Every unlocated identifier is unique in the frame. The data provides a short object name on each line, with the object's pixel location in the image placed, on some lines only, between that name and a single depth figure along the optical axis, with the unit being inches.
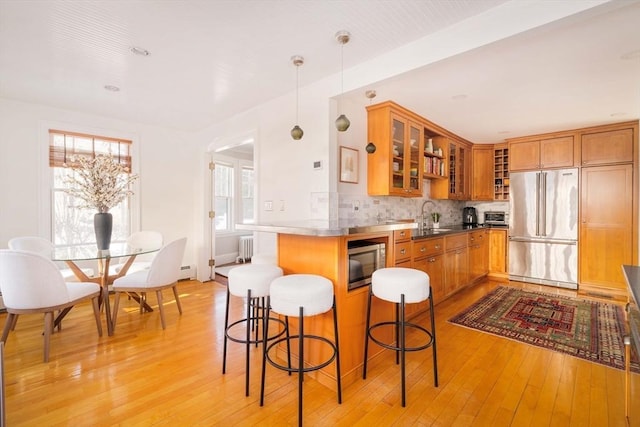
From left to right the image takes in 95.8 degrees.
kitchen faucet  175.2
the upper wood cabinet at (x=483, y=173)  207.9
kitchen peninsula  75.7
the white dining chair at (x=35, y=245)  119.9
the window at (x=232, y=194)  227.6
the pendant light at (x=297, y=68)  96.6
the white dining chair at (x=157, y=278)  112.6
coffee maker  220.4
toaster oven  213.6
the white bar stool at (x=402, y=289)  71.6
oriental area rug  97.3
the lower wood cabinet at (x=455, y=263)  143.1
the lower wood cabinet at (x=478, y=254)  171.0
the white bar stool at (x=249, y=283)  75.4
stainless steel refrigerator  169.5
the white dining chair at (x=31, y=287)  86.7
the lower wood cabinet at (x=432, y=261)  117.0
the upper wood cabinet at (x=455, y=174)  178.1
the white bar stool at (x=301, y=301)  64.3
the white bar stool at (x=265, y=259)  106.3
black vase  117.6
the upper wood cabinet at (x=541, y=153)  171.5
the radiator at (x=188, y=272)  187.6
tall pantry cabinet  154.5
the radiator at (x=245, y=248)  239.8
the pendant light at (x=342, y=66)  83.3
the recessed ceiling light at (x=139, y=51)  91.0
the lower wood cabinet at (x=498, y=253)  192.2
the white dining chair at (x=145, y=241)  148.5
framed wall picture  118.4
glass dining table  105.0
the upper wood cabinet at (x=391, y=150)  127.2
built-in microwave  80.7
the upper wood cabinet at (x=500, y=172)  205.2
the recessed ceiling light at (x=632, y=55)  87.9
